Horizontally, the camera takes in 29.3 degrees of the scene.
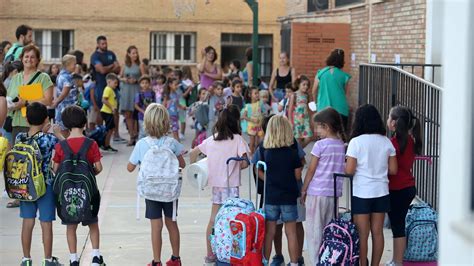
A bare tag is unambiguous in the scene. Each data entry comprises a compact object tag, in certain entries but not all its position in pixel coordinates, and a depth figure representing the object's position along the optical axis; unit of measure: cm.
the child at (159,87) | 1664
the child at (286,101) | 1422
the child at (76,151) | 743
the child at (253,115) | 1438
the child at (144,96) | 1641
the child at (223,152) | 789
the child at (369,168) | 714
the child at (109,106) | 1636
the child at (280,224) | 761
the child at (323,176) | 733
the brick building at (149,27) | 3472
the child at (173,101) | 1577
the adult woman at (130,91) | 1738
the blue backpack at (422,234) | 758
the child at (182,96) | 1814
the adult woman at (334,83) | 1241
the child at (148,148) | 766
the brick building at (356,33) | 1389
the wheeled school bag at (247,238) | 725
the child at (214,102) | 1501
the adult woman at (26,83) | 1006
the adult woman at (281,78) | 1627
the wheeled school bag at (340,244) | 705
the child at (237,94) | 1500
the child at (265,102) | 1460
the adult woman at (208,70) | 1695
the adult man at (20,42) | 1279
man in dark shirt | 1698
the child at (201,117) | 1535
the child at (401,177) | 752
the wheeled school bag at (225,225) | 728
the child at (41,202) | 766
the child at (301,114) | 1376
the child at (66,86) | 1257
